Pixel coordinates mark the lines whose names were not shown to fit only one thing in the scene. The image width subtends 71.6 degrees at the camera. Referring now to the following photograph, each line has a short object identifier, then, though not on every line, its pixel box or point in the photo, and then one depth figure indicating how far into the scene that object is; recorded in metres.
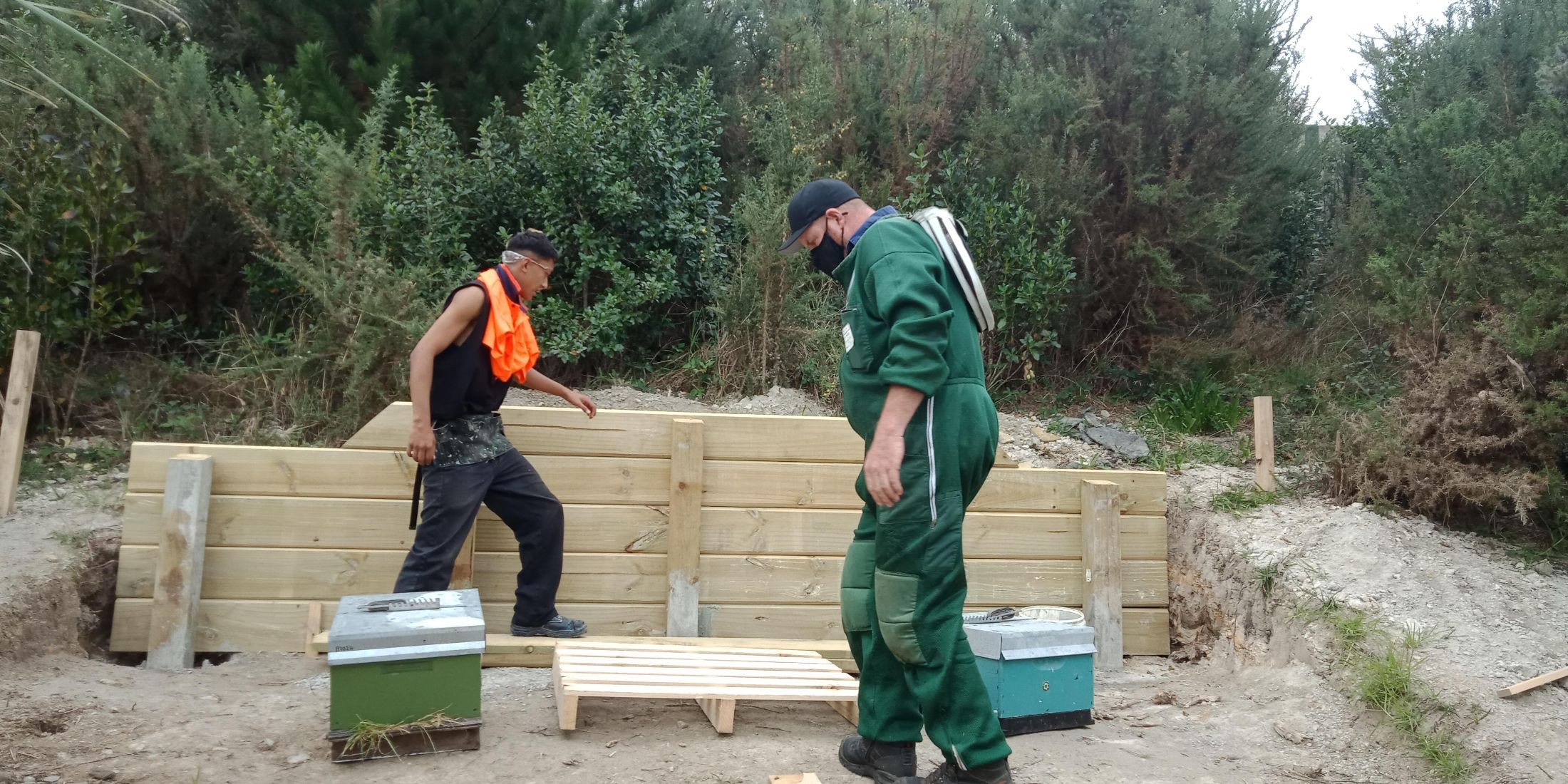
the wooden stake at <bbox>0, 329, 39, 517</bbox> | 4.84
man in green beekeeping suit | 3.06
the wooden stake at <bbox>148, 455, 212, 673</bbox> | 4.52
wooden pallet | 3.74
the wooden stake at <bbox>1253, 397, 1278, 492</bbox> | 5.62
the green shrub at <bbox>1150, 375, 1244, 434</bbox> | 7.06
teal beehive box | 4.11
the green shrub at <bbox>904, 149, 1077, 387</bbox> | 7.43
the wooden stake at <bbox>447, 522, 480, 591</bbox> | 4.80
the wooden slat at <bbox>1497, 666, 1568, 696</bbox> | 4.04
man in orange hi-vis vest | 4.21
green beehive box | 3.39
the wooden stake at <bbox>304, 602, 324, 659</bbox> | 4.69
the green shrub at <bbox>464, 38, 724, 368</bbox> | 7.04
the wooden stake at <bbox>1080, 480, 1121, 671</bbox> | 5.37
